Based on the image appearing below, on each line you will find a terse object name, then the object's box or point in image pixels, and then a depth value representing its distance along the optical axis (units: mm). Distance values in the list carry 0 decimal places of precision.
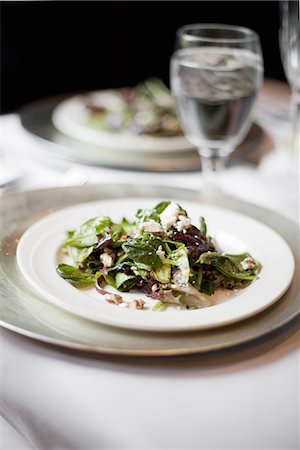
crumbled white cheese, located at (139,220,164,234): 874
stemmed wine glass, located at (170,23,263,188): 1249
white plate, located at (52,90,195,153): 1441
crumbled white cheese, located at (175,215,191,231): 879
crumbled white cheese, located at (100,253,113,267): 855
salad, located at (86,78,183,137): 1521
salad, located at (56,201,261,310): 806
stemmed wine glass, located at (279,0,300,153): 1366
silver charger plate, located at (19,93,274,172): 1376
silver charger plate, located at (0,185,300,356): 696
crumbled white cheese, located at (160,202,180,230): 900
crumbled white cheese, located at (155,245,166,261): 837
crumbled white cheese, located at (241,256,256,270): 883
